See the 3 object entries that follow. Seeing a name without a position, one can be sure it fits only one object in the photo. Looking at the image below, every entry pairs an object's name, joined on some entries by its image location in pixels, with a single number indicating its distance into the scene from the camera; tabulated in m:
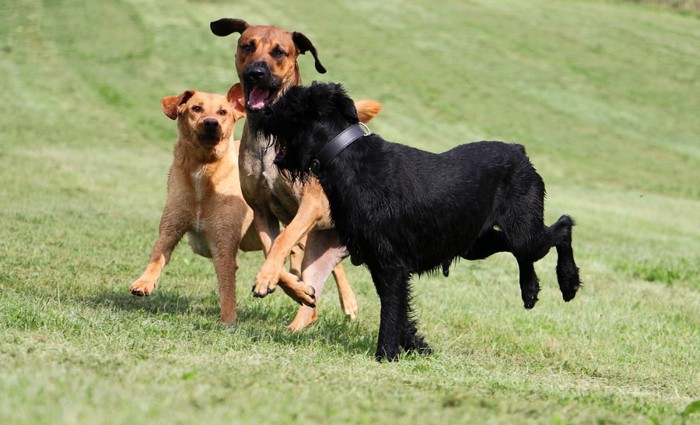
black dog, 11.54
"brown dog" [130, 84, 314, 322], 13.91
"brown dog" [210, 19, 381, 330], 12.91
